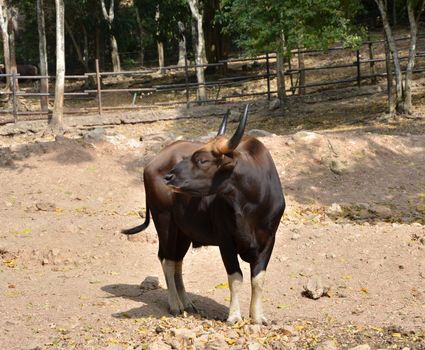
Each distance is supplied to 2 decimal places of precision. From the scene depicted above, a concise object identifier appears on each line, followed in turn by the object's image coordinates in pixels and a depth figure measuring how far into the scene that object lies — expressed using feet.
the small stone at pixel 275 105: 77.00
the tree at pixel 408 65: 63.10
